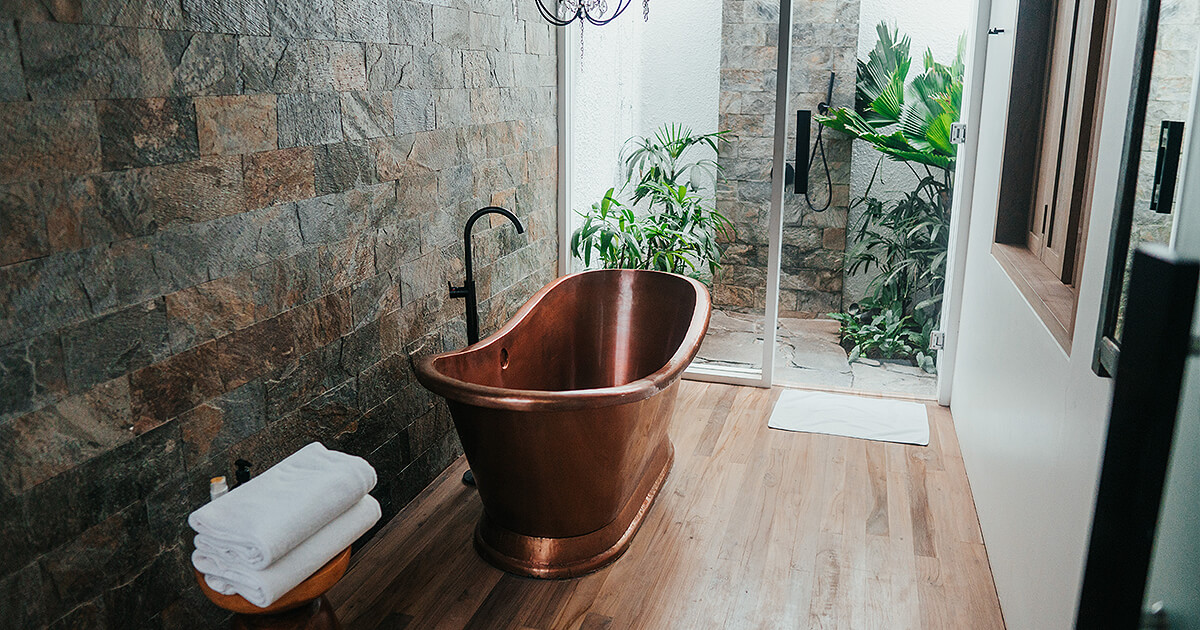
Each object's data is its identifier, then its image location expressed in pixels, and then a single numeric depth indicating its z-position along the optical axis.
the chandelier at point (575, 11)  3.91
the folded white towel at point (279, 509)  1.62
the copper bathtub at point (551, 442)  2.40
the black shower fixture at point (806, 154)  3.87
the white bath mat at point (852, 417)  3.72
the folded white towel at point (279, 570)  1.62
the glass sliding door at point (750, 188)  3.87
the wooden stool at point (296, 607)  1.66
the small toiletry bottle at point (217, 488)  1.79
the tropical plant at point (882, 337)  4.02
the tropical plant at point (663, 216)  4.11
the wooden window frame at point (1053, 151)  2.31
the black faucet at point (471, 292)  2.87
